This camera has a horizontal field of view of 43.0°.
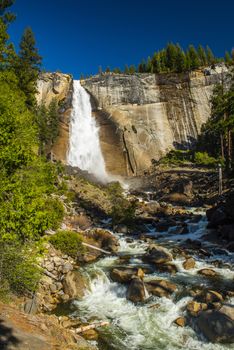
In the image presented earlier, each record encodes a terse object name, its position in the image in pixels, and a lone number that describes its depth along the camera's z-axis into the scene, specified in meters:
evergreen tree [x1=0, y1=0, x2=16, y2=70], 16.80
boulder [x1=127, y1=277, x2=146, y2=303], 15.40
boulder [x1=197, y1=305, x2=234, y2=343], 11.73
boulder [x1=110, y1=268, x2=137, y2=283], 17.36
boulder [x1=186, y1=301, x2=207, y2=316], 13.45
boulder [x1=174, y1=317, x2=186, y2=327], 13.08
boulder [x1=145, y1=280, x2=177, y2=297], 15.56
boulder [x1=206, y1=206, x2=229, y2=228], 27.75
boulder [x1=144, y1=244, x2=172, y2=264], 20.56
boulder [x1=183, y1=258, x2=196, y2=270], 19.32
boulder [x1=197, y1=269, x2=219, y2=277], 18.06
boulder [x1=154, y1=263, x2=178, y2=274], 18.78
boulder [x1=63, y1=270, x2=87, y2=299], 16.52
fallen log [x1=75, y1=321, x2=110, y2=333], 12.61
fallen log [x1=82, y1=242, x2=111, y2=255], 23.47
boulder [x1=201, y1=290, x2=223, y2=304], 14.26
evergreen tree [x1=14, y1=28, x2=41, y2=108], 36.44
